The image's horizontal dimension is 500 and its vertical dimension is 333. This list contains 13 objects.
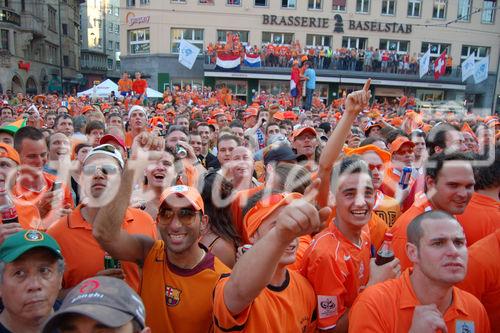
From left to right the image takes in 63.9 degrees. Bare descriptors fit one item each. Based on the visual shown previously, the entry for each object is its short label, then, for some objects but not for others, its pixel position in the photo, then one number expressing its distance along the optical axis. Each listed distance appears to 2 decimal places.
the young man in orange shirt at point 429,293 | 1.95
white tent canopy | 17.70
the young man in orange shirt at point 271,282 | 1.54
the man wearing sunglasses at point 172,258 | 2.18
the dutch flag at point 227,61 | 26.00
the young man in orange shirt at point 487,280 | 2.37
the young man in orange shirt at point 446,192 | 2.84
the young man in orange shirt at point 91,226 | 2.53
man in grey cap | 1.54
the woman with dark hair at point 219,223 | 2.77
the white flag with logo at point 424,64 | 18.84
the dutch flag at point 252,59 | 26.66
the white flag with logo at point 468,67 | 15.70
